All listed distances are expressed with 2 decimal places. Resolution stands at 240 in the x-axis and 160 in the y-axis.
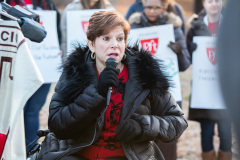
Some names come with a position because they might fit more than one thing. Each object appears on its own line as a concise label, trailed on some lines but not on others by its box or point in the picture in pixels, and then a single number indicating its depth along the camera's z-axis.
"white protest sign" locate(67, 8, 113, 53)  7.39
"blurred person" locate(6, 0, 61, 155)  7.15
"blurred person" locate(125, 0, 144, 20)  8.24
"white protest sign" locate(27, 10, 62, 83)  7.25
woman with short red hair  4.16
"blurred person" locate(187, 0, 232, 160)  7.09
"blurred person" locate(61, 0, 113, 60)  7.58
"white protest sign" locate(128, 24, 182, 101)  6.86
